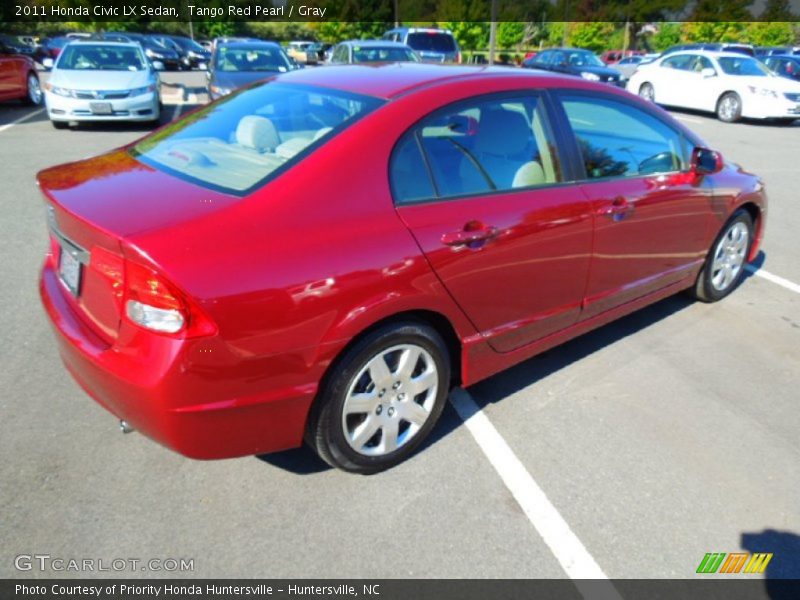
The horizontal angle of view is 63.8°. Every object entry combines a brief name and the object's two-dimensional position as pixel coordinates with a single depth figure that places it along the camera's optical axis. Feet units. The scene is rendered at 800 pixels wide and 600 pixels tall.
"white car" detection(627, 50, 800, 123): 50.37
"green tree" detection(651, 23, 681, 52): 170.30
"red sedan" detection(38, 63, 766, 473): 7.35
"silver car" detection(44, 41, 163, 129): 35.78
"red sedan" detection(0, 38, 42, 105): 45.27
